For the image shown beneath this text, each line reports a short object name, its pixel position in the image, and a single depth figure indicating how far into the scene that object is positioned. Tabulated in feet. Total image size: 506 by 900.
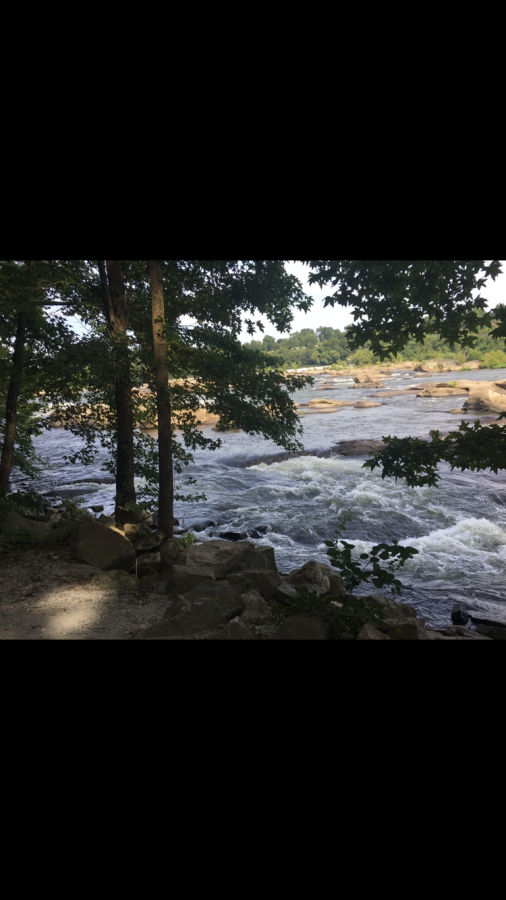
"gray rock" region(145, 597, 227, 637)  11.69
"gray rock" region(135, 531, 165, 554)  19.74
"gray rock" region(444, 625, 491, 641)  15.29
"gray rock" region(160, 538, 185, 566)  18.47
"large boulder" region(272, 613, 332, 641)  9.64
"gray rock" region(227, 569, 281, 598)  15.16
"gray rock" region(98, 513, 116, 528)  22.56
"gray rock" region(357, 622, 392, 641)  9.36
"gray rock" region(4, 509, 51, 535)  20.58
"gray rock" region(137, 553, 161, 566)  18.29
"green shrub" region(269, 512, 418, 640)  9.84
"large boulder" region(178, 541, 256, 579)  17.25
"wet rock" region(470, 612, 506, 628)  17.39
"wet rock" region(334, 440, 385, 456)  47.01
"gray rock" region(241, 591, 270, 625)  12.78
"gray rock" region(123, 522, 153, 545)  20.98
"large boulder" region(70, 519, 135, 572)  18.13
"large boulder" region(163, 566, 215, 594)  15.37
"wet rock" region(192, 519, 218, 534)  29.09
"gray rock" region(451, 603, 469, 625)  17.85
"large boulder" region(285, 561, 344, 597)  17.38
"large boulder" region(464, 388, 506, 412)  59.21
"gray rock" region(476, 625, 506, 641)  15.69
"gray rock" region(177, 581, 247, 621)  12.51
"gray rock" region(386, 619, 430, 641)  11.10
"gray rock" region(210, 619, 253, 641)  10.45
